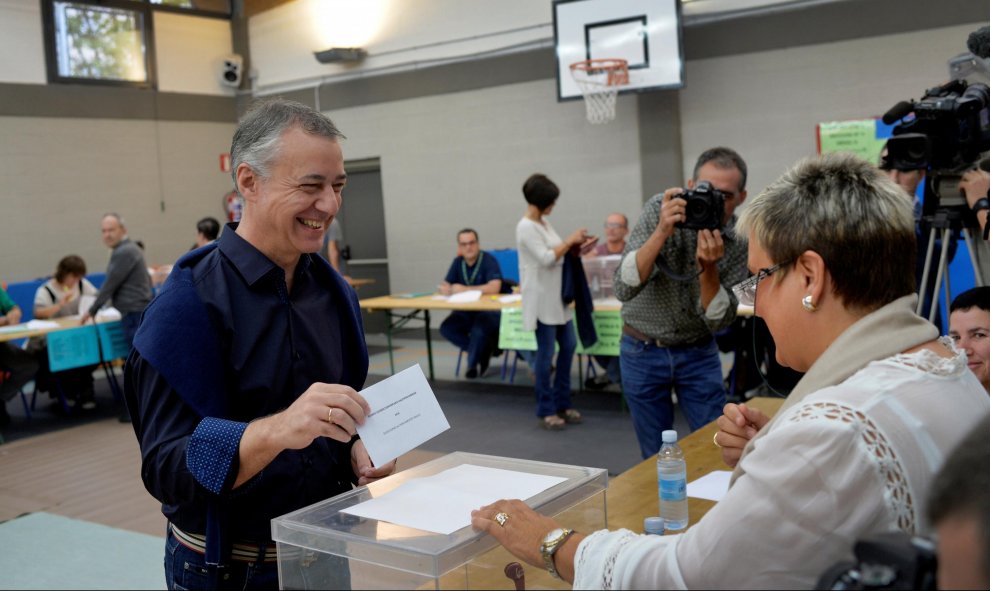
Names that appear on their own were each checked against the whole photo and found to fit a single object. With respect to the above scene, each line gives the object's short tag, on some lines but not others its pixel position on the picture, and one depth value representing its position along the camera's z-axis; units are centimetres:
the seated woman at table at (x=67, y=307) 704
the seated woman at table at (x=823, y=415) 98
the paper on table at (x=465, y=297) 702
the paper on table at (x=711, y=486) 205
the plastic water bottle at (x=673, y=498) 190
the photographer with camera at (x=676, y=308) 306
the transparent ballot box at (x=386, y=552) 111
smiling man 137
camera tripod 296
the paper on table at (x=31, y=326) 660
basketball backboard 784
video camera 281
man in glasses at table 736
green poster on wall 743
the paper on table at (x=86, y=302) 732
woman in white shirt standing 555
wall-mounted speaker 1138
